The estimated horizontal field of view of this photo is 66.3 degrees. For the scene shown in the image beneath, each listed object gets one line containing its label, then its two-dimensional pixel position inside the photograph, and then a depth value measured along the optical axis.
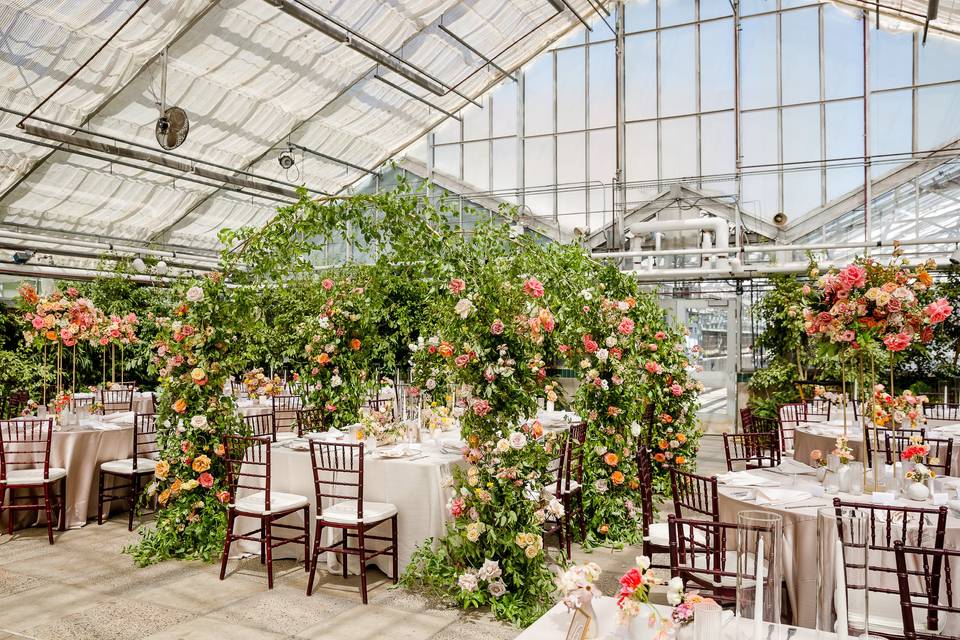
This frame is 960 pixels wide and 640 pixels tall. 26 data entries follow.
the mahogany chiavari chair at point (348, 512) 4.59
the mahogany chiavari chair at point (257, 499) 4.86
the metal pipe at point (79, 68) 9.30
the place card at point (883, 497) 3.79
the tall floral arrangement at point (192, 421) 5.41
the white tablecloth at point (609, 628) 1.72
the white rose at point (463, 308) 4.32
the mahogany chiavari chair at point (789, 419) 7.35
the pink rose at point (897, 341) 3.65
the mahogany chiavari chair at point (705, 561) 2.97
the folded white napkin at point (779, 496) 3.73
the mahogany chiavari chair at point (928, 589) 2.44
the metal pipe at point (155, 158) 9.98
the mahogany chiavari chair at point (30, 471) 5.74
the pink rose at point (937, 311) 3.68
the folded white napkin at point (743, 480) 4.12
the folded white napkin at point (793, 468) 4.45
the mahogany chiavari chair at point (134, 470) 6.21
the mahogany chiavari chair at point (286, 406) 9.22
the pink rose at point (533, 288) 4.32
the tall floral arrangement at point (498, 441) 4.36
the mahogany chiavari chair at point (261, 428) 6.17
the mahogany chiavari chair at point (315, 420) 7.12
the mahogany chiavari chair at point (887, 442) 5.35
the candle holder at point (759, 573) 1.53
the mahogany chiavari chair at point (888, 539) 2.67
